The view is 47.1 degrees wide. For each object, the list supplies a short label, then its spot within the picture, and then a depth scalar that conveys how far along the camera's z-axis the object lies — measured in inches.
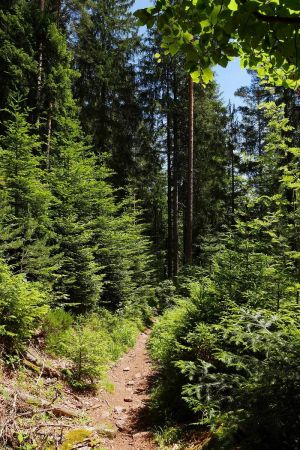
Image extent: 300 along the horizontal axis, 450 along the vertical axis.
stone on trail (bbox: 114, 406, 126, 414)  243.8
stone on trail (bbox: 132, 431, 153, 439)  205.2
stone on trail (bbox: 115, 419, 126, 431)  219.6
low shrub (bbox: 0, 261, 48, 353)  229.6
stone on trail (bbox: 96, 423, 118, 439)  199.0
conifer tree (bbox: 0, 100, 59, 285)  299.6
